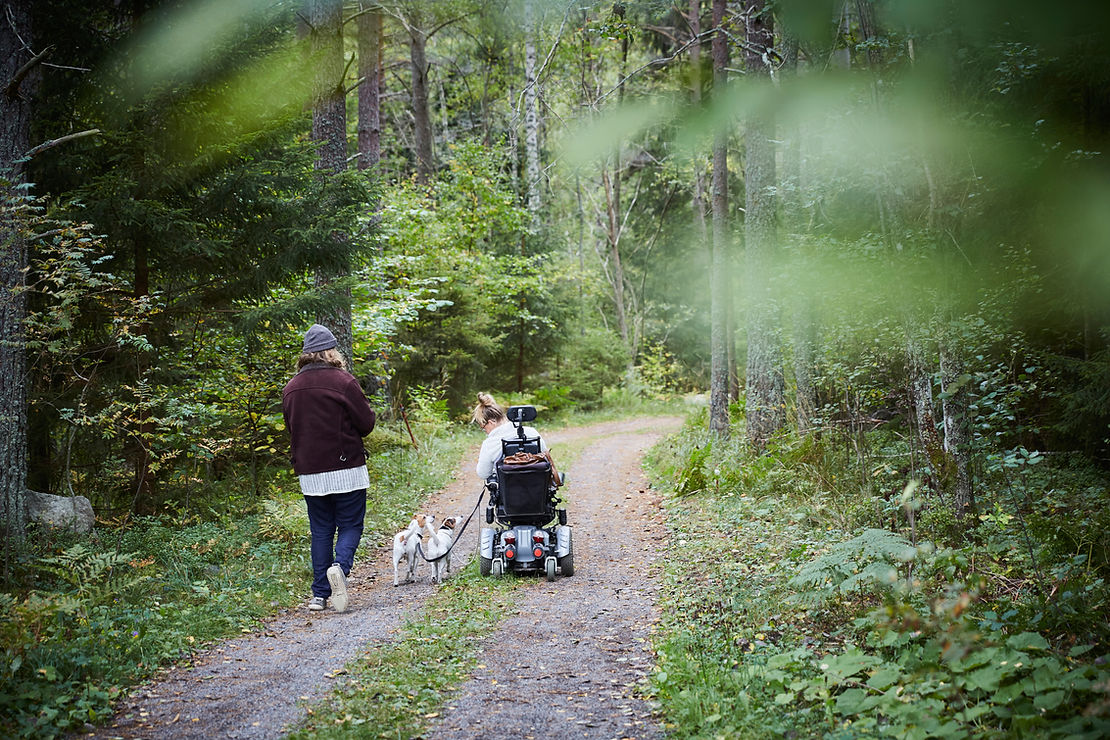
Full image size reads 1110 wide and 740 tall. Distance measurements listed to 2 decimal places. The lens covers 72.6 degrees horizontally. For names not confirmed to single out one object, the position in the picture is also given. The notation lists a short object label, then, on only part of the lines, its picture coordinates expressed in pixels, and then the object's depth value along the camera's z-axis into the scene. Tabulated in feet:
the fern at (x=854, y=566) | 15.08
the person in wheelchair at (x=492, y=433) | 23.53
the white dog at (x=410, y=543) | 22.56
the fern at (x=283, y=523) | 25.26
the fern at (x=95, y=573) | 16.40
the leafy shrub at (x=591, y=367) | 82.89
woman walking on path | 20.15
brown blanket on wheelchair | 22.39
